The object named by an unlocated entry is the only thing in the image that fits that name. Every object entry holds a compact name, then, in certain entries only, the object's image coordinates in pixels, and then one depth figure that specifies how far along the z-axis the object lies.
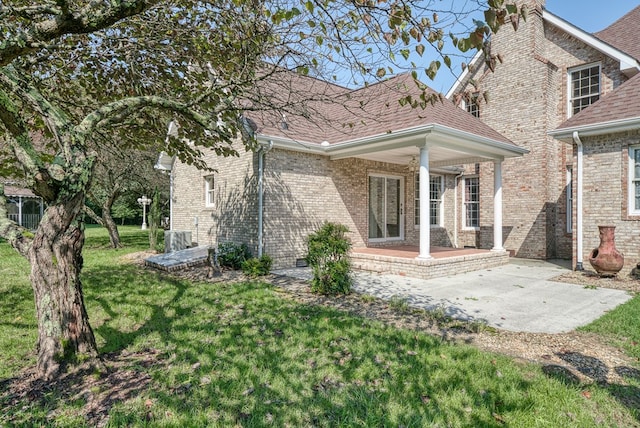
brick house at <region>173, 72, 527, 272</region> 9.62
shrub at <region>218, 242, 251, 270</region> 10.09
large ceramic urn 8.71
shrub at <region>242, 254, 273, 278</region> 9.13
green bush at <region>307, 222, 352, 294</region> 7.02
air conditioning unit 12.93
